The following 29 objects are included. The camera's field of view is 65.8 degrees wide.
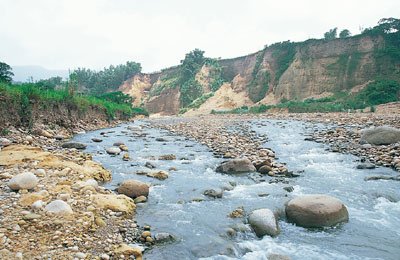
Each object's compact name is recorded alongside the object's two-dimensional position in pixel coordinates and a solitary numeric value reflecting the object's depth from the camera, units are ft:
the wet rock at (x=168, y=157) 32.99
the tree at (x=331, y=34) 132.67
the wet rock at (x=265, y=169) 26.99
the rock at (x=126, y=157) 31.48
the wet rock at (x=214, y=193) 21.22
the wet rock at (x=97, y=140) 41.45
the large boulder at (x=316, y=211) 16.81
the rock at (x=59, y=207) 14.52
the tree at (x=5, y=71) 54.65
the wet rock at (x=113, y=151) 34.14
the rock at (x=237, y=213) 17.81
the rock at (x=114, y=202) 16.92
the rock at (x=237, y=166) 27.40
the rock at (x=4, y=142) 27.56
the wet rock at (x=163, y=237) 14.57
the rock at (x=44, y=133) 37.42
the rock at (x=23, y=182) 16.81
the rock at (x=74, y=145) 34.83
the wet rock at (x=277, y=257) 13.33
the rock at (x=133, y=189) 20.18
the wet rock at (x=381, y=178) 24.58
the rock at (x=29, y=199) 14.98
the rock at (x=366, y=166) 27.96
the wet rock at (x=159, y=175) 25.27
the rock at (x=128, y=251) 12.75
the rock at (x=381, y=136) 34.40
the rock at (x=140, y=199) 19.39
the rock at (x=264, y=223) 15.80
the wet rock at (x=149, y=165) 28.67
